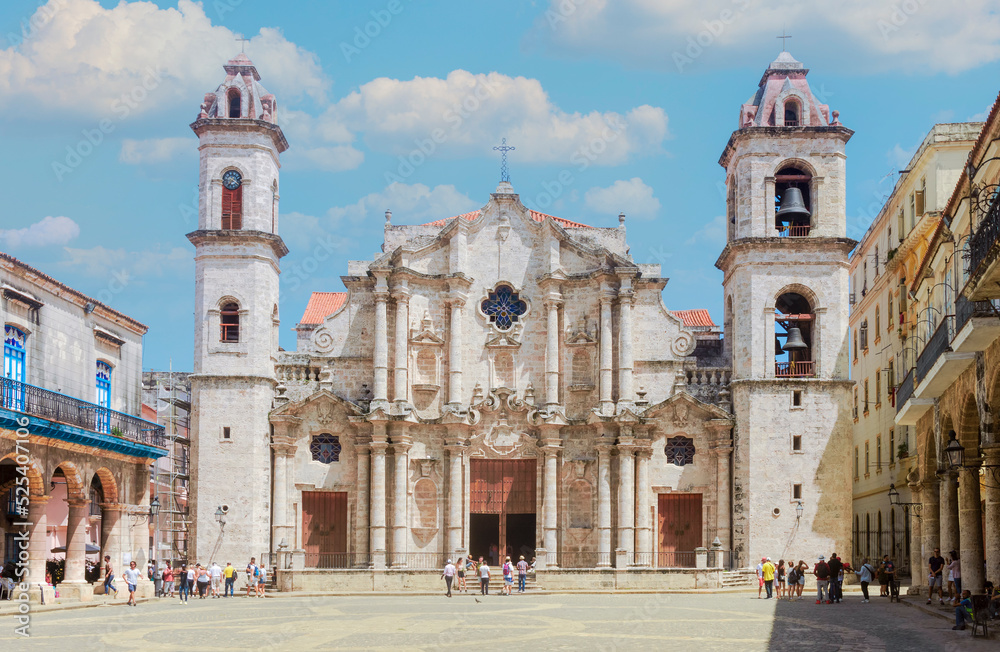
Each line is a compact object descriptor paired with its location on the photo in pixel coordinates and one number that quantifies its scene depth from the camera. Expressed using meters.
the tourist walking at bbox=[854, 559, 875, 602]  34.01
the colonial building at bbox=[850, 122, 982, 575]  40.22
